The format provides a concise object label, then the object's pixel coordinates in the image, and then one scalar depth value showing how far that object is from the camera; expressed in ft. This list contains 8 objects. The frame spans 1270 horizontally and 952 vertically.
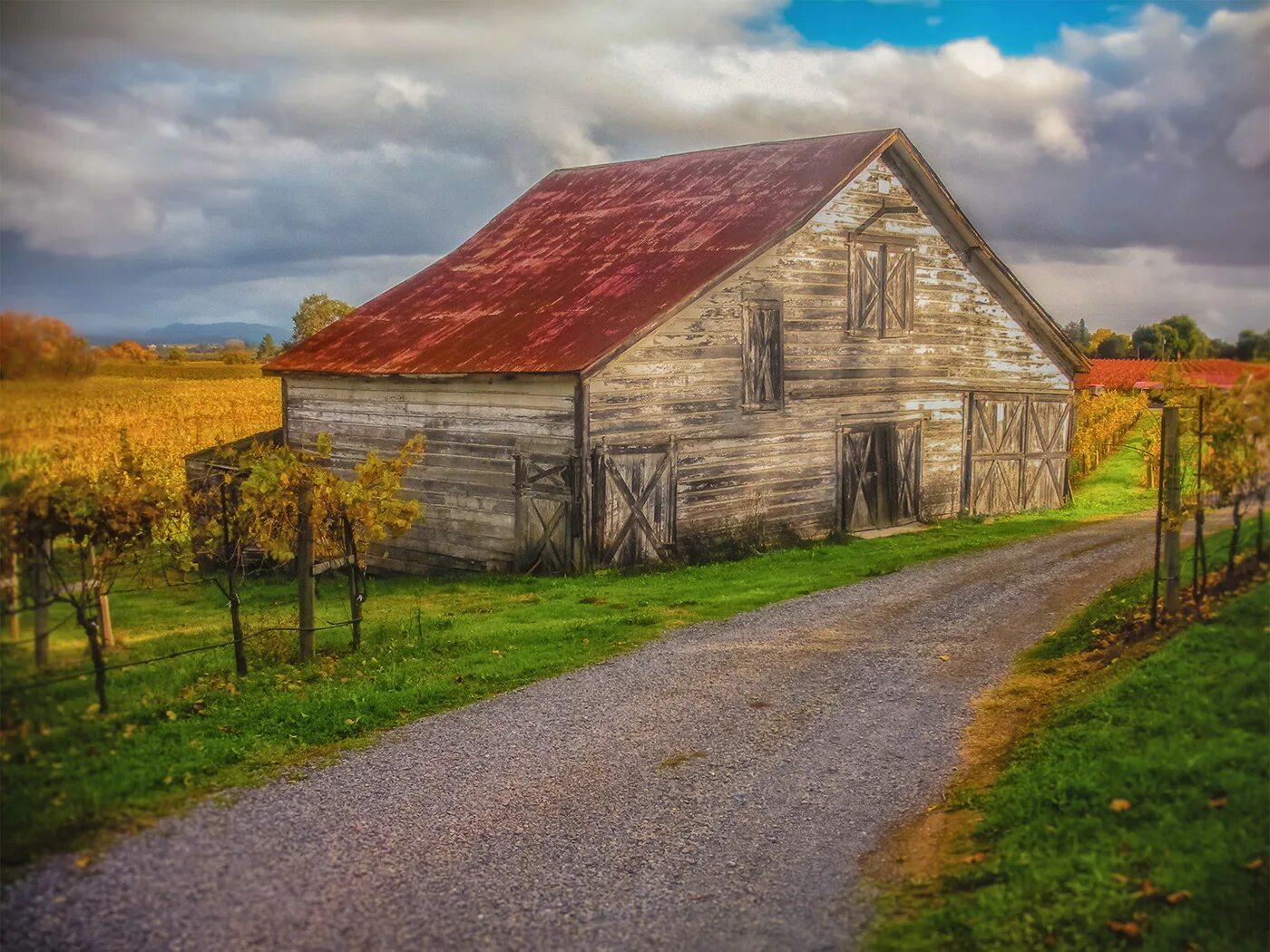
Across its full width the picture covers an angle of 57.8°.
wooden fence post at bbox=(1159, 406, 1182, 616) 32.22
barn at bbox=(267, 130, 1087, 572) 59.41
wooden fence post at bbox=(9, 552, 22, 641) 23.13
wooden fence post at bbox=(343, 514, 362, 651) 39.55
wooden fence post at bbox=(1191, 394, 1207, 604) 28.12
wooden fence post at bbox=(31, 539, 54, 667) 23.46
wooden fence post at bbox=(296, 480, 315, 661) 37.63
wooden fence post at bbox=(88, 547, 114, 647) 26.73
